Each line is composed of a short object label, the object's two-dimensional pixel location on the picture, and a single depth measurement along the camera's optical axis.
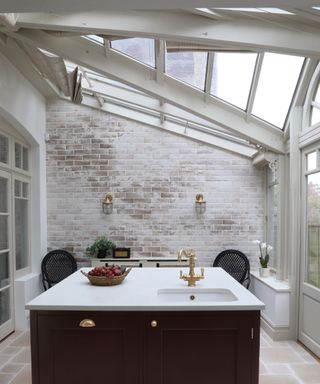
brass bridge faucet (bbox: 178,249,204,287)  2.53
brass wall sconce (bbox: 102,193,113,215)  5.07
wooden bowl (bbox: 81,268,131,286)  2.51
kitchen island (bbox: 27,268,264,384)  2.00
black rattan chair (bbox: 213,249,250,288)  4.87
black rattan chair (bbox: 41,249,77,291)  4.86
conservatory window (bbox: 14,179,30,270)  4.48
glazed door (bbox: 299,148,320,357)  3.42
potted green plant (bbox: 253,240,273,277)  4.53
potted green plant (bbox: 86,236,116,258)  4.92
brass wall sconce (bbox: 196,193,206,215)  5.08
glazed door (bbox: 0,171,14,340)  4.01
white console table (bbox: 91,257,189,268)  4.87
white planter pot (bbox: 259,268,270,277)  4.53
